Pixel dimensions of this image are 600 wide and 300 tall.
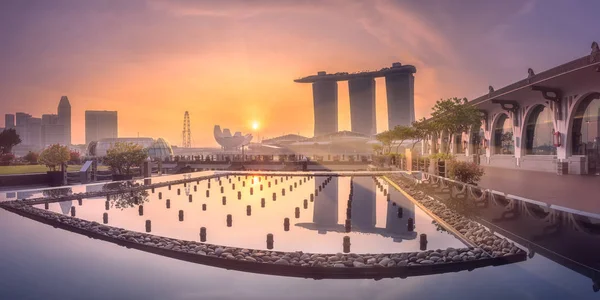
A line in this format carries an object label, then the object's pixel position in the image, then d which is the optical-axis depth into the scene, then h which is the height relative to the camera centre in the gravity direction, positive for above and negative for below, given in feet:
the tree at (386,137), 220.88 +8.62
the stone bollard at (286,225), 48.11 -7.97
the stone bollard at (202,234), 42.42 -7.77
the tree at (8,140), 258.57 +12.17
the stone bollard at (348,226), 48.32 -8.29
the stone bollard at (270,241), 38.97 -7.86
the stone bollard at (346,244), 37.63 -7.99
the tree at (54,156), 126.41 +0.88
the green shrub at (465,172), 80.74 -3.87
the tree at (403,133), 199.00 +9.54
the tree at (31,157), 193.67 +0.97
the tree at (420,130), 169.37 +9.47
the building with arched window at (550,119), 94.17 +8.72
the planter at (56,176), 108.06 -4.40
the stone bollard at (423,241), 38.24 -7.98
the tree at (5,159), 170.94 +0.25
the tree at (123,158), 119.44 -0.06
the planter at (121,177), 117.80 -5.33
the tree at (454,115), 116.16 +10.24
